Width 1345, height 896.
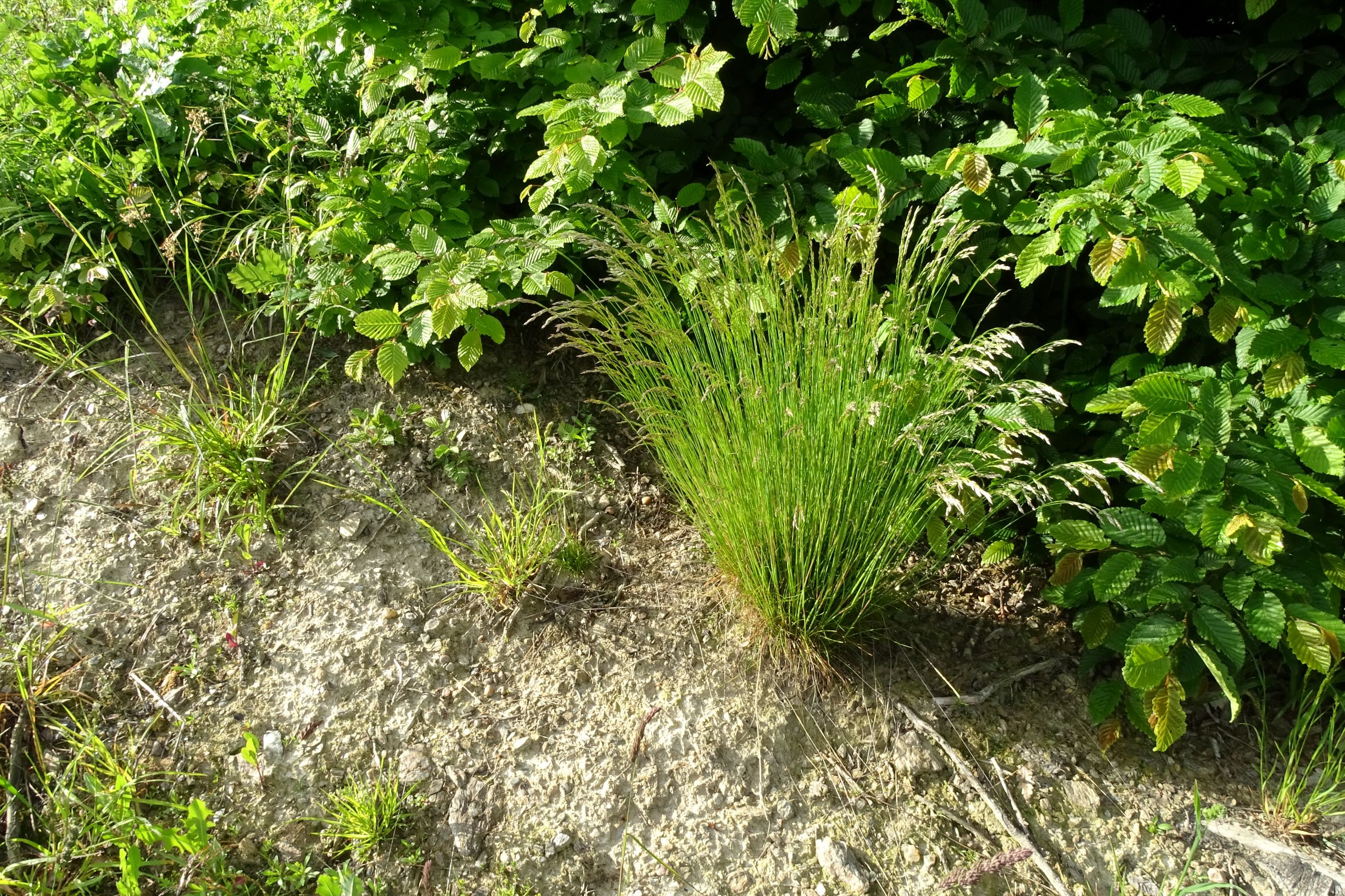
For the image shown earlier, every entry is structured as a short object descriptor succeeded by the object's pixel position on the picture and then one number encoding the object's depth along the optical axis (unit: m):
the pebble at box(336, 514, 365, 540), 2.50
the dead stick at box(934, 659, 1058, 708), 2.31
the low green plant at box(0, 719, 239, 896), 1.78
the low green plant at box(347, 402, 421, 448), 2.63
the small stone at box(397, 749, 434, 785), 2.08
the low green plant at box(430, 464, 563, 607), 2.37
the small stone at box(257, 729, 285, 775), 2.07
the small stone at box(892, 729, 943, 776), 2.19
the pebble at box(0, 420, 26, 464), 2.54
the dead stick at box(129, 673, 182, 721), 2.12
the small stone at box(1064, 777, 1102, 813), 2.17
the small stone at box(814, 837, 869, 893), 1.99
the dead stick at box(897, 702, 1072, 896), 2.01
